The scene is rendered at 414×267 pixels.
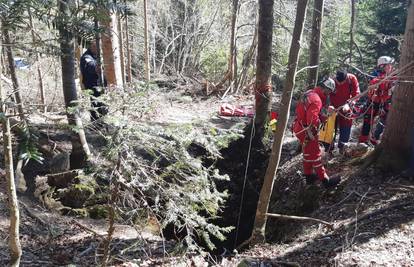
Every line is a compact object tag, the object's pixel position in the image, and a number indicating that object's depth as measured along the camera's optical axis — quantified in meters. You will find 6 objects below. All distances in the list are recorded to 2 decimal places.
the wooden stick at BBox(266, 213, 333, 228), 5.36
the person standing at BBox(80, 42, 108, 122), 8.03
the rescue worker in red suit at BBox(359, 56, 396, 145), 7.38
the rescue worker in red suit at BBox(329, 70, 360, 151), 6.93
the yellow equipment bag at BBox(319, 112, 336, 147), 6.96
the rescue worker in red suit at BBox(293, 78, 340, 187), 5.89
